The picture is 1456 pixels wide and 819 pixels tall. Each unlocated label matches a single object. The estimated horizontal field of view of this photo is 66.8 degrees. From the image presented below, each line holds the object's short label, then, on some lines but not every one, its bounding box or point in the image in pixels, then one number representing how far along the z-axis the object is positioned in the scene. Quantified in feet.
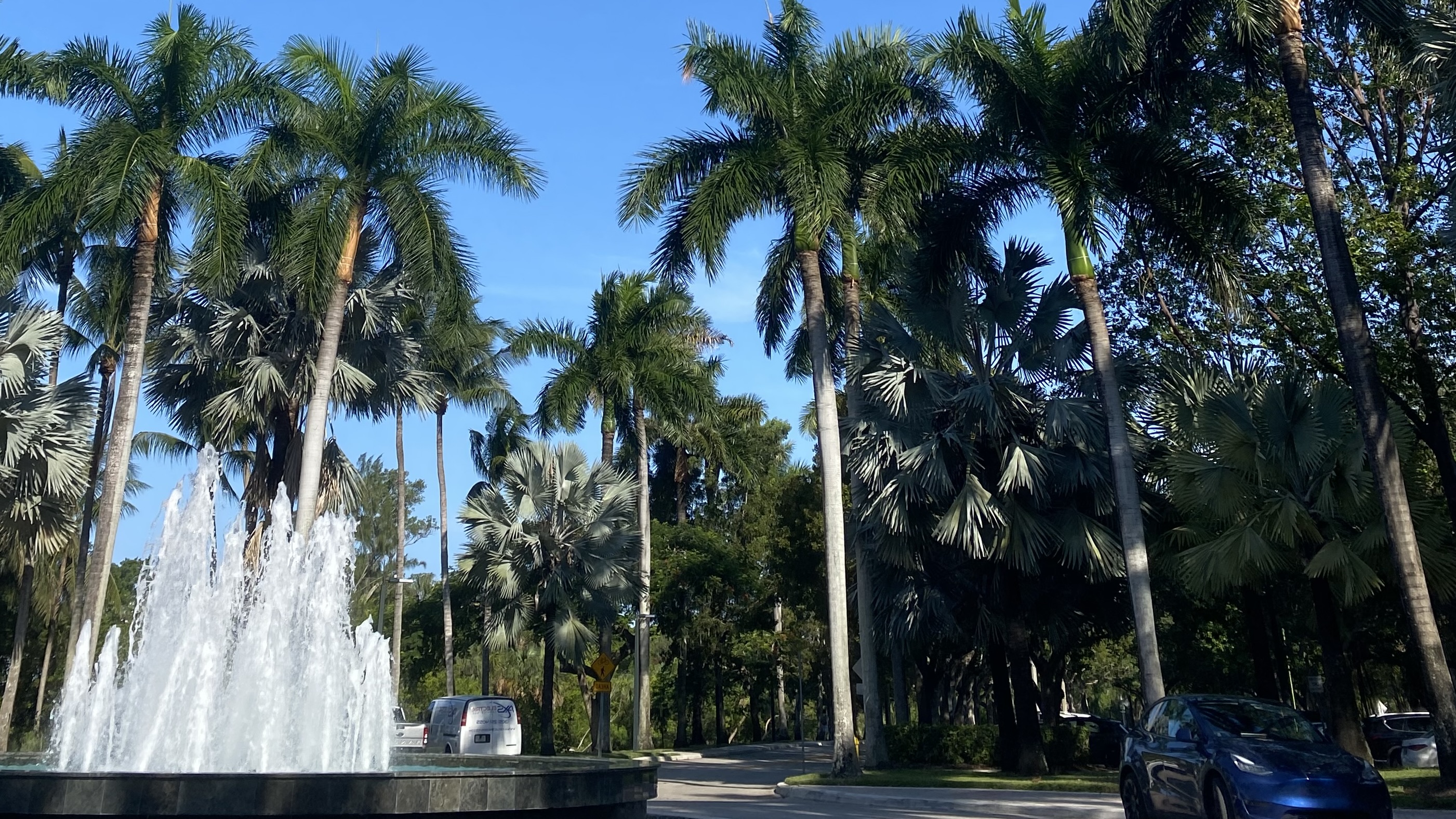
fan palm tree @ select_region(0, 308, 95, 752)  72.38
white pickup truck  89.61
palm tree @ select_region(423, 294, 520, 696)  124.98
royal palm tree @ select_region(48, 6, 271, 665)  67.21
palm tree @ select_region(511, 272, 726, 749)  124.06
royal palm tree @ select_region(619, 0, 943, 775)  72.08
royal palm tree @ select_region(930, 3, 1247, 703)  61.62
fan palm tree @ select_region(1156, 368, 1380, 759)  56.70
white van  81.97
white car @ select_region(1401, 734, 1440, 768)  75.05
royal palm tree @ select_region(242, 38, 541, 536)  75.05
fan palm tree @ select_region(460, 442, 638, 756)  110.32
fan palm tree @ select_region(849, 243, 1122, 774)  69.00
